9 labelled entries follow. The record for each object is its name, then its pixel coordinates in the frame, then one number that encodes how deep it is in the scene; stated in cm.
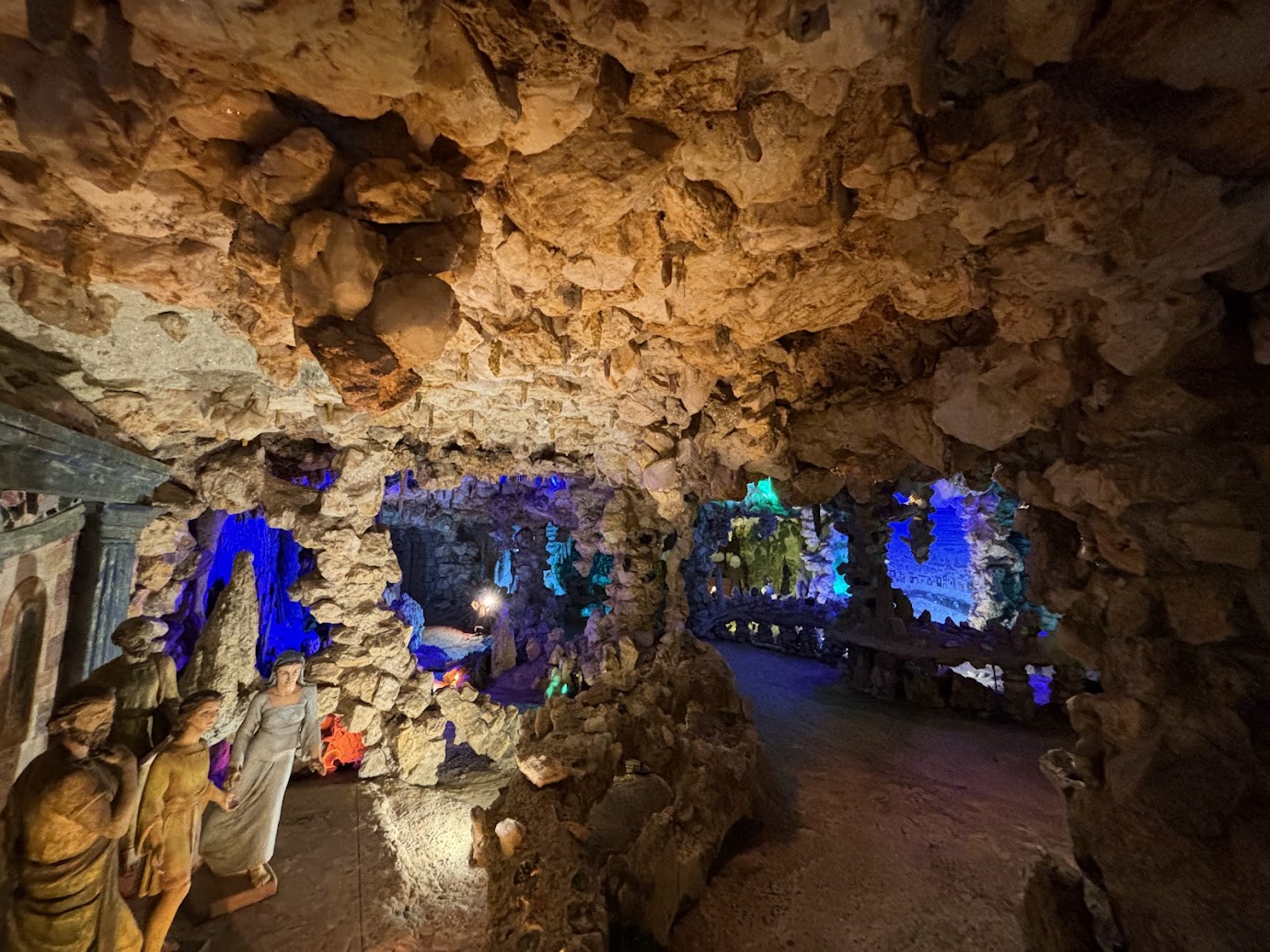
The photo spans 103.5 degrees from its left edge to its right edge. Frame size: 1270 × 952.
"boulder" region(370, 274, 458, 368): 175
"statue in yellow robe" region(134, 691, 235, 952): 327
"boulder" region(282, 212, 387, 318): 164
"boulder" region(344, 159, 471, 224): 164
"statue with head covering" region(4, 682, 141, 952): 248
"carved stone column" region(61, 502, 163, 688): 420
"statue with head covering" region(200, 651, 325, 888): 452
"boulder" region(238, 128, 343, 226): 158
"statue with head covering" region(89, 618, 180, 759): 323
